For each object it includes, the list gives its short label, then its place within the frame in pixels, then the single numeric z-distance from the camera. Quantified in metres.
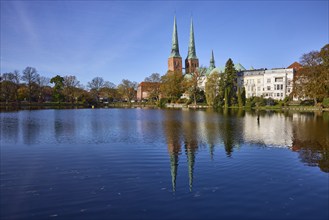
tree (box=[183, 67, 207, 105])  96.06
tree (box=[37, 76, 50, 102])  110.88
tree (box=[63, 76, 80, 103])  118.06
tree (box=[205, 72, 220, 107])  87.25
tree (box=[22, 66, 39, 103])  103.00
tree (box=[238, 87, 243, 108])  79.94
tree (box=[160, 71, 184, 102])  105.94
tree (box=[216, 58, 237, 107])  83.62
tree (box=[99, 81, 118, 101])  145.86
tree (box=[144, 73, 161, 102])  124.06
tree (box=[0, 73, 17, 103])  97.18
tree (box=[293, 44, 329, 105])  60.34
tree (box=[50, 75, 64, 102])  113.13
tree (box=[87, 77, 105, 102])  140.62
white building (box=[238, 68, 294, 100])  93.50
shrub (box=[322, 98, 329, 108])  62.91
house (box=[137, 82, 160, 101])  124.19
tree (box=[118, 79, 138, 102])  141.38
